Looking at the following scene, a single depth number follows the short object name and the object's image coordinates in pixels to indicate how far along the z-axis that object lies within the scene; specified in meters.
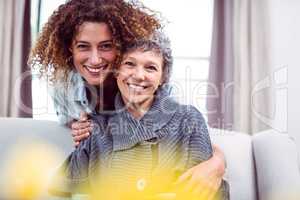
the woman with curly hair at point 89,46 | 1.00
